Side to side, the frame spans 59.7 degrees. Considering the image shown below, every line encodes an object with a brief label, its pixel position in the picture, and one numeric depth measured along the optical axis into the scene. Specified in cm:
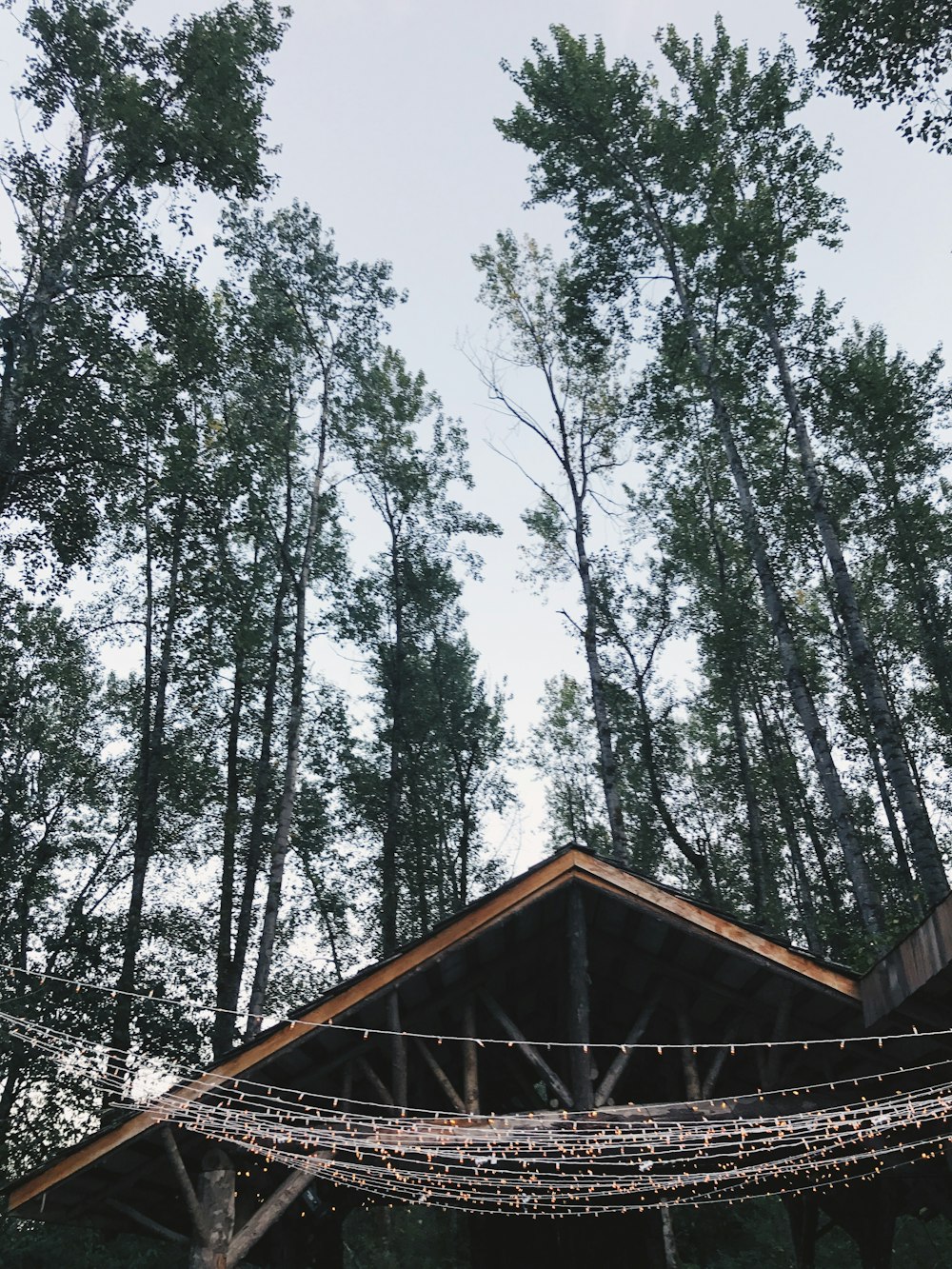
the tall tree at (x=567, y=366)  1462
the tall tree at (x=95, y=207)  958
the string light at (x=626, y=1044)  524
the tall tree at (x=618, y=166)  1357
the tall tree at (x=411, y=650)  1716
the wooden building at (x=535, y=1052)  537
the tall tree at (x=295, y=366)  1457
